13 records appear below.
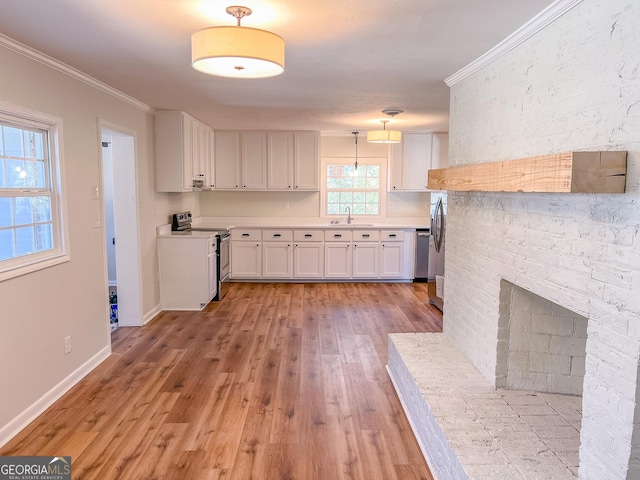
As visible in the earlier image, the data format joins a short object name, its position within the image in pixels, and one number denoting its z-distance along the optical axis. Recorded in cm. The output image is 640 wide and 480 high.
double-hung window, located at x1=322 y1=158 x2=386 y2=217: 724
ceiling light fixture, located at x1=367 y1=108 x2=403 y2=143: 537
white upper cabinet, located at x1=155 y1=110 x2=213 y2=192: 505
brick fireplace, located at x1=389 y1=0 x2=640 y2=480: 155
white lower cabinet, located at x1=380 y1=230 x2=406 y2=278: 678
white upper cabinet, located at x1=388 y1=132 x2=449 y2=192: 688
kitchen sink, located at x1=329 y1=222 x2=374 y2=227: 678
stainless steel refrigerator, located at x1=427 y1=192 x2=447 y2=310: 537
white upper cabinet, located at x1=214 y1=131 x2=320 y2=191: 676
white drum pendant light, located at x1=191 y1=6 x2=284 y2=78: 194
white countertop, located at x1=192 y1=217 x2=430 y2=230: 673
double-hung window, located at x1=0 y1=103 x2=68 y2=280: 269
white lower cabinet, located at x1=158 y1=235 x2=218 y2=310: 520
